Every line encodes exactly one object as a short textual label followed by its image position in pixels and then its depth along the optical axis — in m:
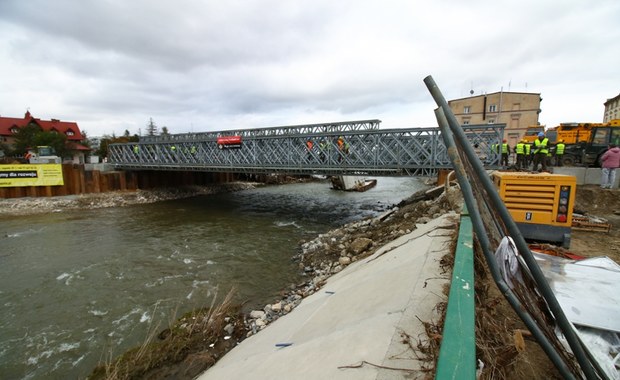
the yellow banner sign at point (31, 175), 20.77
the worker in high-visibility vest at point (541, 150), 12.95
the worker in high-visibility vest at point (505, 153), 16.19
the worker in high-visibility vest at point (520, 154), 15.72
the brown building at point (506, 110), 45.22
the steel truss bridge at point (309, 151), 14.34
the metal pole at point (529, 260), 1.64
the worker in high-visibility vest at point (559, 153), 14.74
